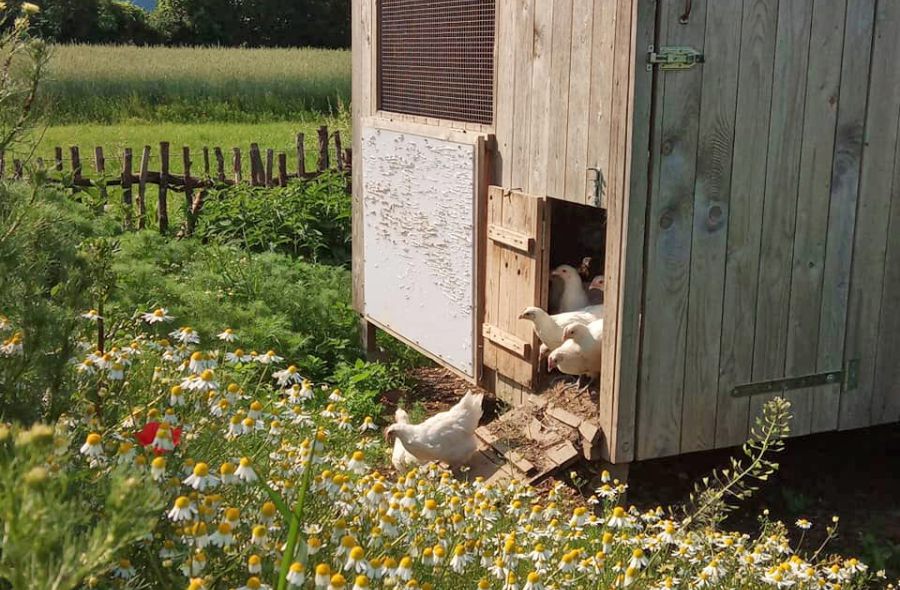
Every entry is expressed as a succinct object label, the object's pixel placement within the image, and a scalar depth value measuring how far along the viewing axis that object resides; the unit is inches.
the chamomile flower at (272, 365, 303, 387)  137.3
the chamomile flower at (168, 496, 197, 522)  92.2
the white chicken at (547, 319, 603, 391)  212.1
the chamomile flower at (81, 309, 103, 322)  137.1
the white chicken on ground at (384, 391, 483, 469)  223.5
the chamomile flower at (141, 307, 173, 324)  142.9
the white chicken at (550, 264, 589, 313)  248.2
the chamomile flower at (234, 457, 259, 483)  101.0
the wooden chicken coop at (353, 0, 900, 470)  188.5
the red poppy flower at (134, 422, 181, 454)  108.4
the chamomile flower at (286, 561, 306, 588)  89.9
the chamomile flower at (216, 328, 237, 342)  141.5
